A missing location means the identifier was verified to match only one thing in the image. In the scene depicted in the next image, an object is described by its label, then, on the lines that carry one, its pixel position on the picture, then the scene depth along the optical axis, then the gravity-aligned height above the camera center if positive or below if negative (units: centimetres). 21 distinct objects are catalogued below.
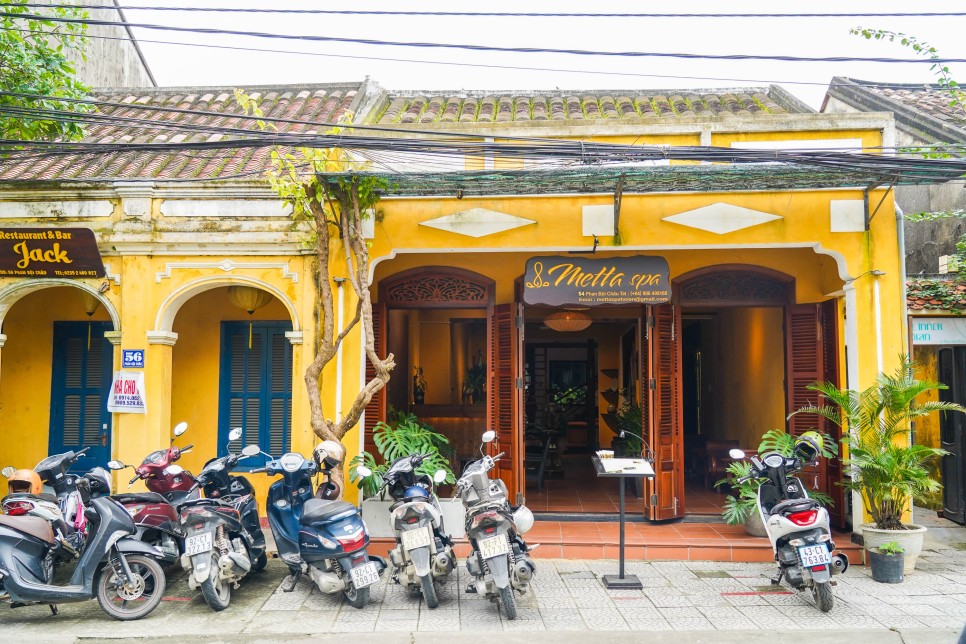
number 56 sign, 755 +18
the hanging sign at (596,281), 745 +97
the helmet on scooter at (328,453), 603 -66
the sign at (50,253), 748 +129
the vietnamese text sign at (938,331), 852 +51
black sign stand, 605 -174
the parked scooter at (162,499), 596 -106
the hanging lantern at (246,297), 797 +88
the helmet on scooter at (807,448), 604 -63
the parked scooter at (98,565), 526 -141
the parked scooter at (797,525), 538 -118
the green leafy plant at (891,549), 621 -151
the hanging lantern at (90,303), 862 +88
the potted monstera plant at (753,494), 694 -118
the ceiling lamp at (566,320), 956 +73
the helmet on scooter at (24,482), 611 -90
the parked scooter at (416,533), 548 -122
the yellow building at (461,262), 725 +124
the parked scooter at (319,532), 551 -123
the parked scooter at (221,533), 548 -127
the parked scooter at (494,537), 521 -120
